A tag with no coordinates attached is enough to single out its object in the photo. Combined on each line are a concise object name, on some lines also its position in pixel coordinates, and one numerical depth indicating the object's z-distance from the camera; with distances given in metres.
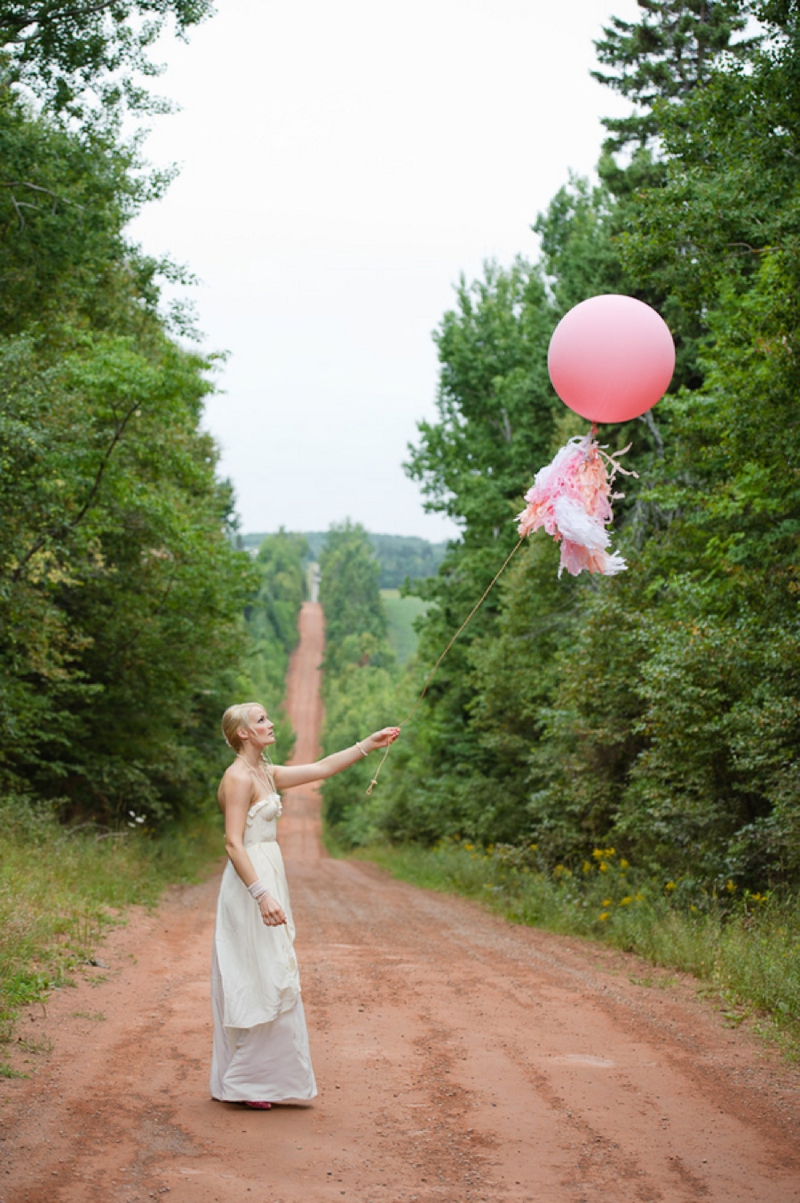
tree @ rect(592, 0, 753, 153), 21.27
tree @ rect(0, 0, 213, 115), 13.93
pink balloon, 6.36
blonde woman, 5.48
